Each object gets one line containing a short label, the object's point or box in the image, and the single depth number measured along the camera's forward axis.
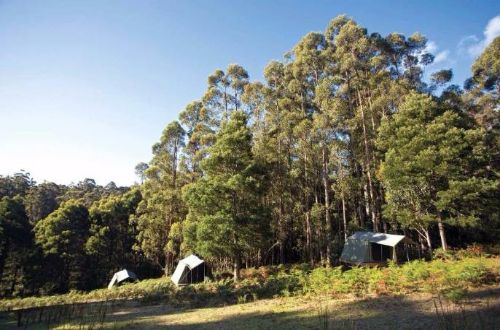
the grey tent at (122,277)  29.61
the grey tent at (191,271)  24.73
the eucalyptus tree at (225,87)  28.72
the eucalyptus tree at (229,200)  20.36
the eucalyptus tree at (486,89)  26.42
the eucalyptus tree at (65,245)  31.75
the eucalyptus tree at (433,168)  18.62
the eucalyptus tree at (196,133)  27.50
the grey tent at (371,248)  20.28
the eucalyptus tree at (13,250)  30.53
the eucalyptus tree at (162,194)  29.62
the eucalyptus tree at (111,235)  34.34
